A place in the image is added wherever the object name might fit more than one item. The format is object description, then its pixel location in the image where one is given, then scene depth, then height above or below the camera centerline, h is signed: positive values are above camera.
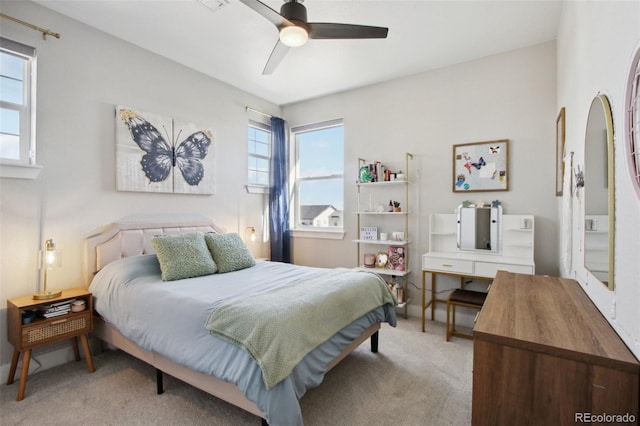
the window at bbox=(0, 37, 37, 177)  2.23 +0.80
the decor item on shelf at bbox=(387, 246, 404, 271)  3.57 -0.53
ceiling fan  1.88 +1.21
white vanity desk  2.80 -0.42
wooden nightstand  2.03 -0.83
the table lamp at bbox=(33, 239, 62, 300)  2.20 -0.40
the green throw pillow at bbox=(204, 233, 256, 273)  2.83 -0.39
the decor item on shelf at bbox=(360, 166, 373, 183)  3.76 +0.47
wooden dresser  0.91 -0.50
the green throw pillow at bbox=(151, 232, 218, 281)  2.48 -0.38
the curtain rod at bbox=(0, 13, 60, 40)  2.21 +1.40
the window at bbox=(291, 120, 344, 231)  4.27 +0.52
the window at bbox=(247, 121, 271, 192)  4.20 +0.80
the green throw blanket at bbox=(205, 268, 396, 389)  1.50 -0.61
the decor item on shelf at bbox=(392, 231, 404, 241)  3.61 -0.27
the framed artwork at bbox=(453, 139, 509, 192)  3.11 +0.50
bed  1.50 -0.67
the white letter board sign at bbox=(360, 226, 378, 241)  3.80 -0.25
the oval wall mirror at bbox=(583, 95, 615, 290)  1.15 +0.09
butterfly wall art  2.86 +0.59
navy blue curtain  4.35 +0.23
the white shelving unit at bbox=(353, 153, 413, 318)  3.56 -0.10
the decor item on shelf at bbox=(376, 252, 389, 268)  3.70 -0.56
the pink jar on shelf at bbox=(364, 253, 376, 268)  3.75 -0.58
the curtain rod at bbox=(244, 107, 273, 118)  4.09 +1.40
